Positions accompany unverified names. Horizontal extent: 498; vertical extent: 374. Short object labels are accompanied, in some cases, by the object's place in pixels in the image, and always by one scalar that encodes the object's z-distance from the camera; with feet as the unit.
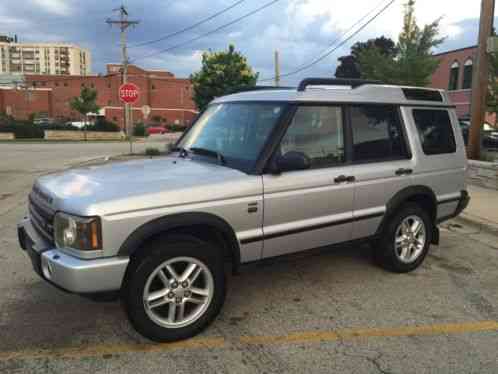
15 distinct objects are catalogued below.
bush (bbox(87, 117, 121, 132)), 140.77
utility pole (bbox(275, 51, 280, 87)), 126.11
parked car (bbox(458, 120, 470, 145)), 64.72
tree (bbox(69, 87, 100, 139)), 135.44
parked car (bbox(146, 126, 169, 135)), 190.09
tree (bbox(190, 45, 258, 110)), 94.79
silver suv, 9.58
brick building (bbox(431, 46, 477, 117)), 133.69
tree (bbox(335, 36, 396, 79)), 196.13
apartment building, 466.29
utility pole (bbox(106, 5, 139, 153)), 128.30
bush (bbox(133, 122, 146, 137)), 149.79
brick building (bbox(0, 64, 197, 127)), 249.75
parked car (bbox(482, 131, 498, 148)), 60.95
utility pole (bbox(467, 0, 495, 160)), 33.81
